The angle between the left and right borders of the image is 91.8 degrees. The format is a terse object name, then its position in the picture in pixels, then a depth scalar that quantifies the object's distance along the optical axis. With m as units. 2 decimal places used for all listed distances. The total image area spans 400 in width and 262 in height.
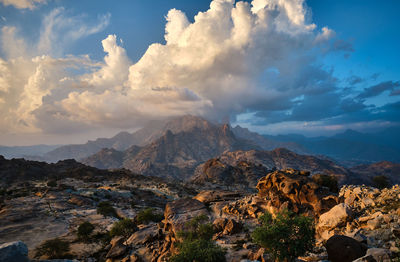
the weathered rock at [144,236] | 36.50
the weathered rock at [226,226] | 32.22
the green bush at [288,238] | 17.06
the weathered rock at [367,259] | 14.00
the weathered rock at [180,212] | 35.33
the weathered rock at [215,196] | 51.53
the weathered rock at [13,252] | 17.39
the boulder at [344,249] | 17.03
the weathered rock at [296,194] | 32.78
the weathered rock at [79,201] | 69.57
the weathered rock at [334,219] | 24.97
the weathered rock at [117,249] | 33.78
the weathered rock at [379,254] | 14.24
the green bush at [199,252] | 20.06
